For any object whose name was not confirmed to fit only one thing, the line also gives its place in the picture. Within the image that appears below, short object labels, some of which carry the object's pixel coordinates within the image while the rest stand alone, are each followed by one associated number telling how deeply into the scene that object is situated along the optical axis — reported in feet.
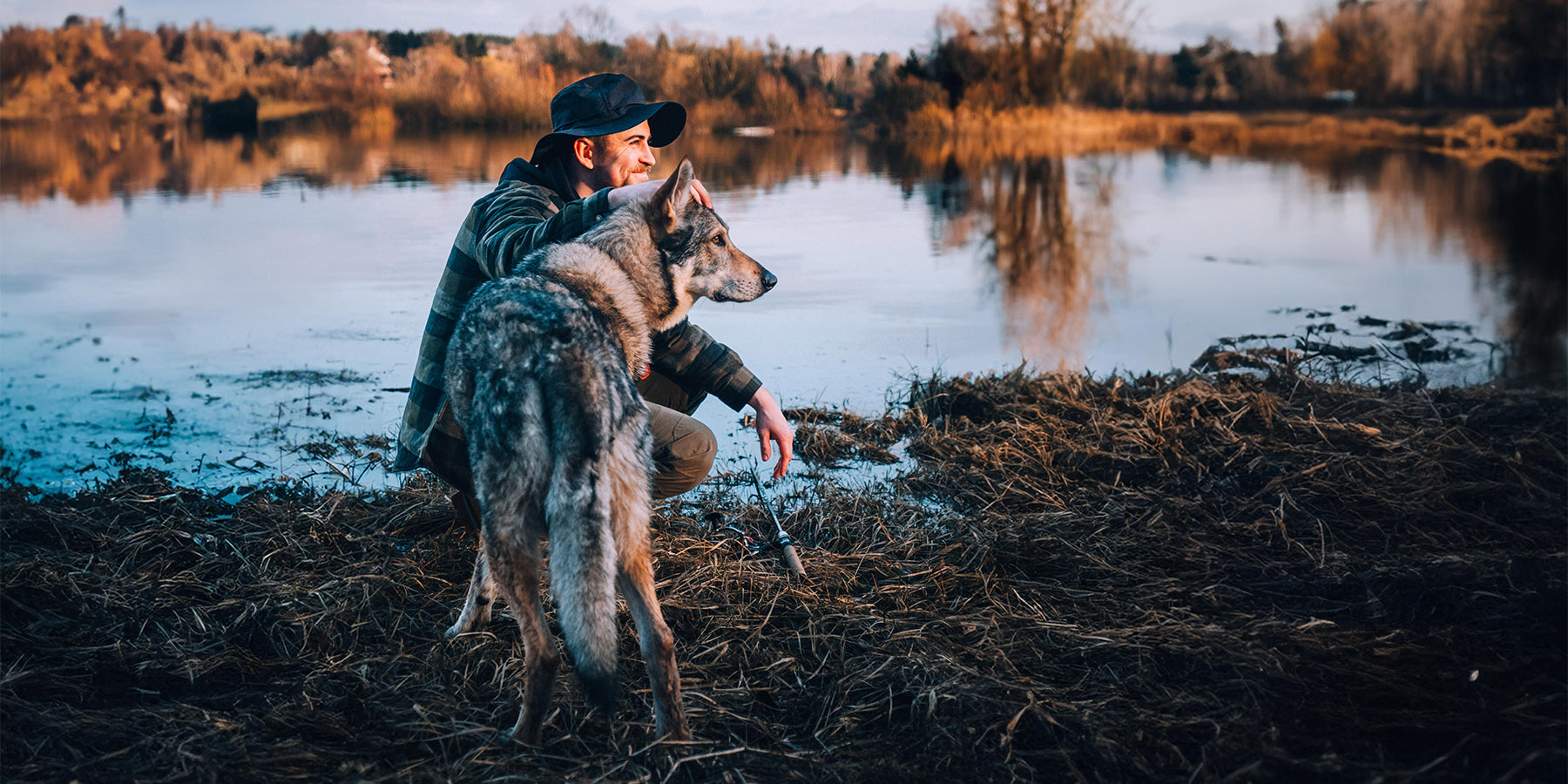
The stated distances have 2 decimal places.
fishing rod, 12.14
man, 10.32
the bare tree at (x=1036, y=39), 108.17
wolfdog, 7.73
